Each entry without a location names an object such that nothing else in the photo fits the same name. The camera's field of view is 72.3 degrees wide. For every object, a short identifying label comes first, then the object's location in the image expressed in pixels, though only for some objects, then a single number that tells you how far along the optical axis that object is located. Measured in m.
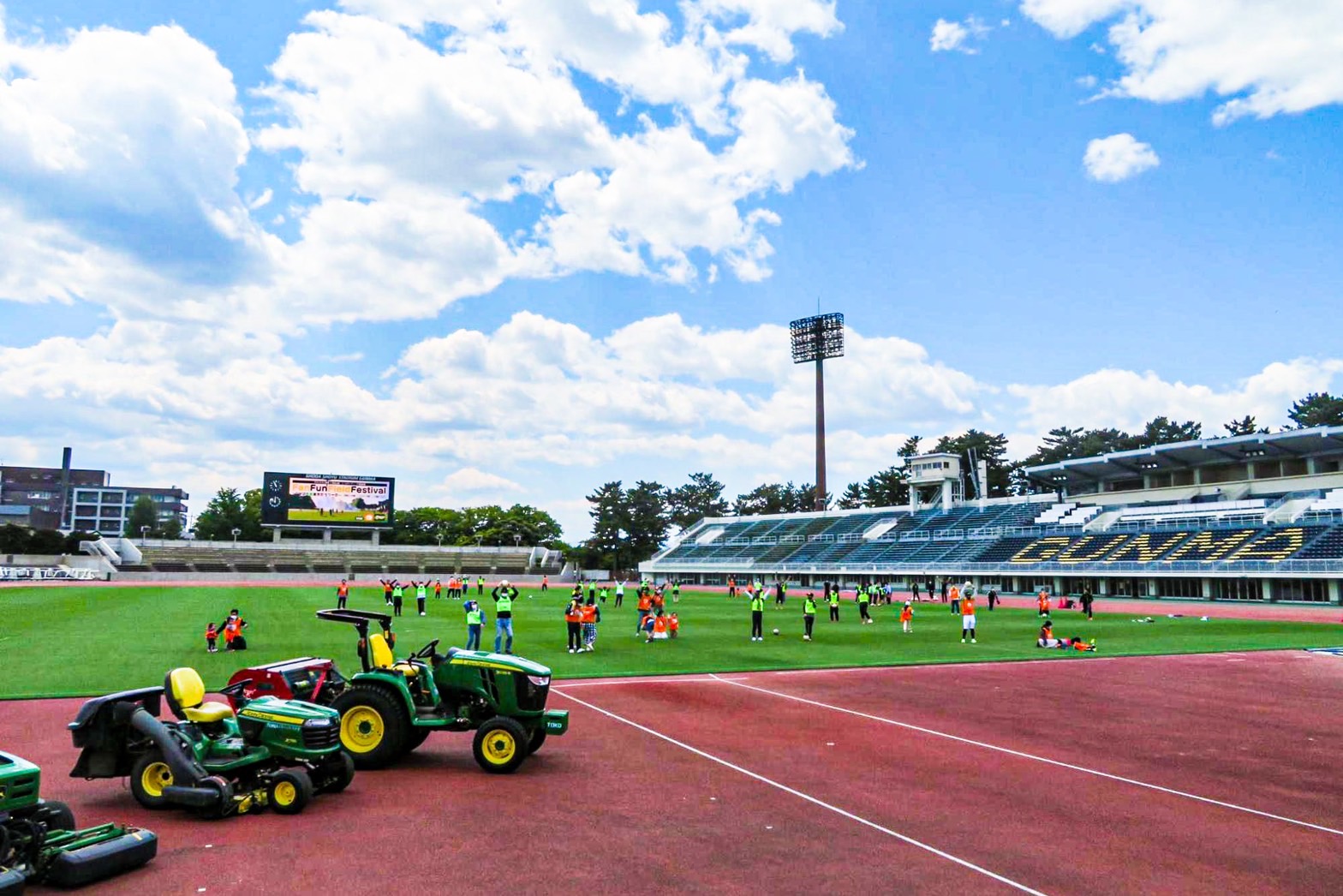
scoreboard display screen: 92.62
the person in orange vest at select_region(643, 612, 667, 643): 28.84
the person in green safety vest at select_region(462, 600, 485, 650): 22.14
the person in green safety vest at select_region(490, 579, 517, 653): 22.48
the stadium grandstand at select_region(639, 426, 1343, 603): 55.44
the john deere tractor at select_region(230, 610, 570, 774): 10.87
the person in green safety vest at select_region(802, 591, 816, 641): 29.08
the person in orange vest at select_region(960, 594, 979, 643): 28.35
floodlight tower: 103.50
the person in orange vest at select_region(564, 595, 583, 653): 24.73
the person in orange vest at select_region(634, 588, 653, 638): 30.95
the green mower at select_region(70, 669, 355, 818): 8.77
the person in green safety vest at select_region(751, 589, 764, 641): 29.05
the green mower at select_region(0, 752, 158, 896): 6.71
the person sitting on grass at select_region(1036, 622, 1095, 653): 26.77
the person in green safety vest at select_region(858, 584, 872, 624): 37.06
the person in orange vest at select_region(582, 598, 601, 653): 25.62
